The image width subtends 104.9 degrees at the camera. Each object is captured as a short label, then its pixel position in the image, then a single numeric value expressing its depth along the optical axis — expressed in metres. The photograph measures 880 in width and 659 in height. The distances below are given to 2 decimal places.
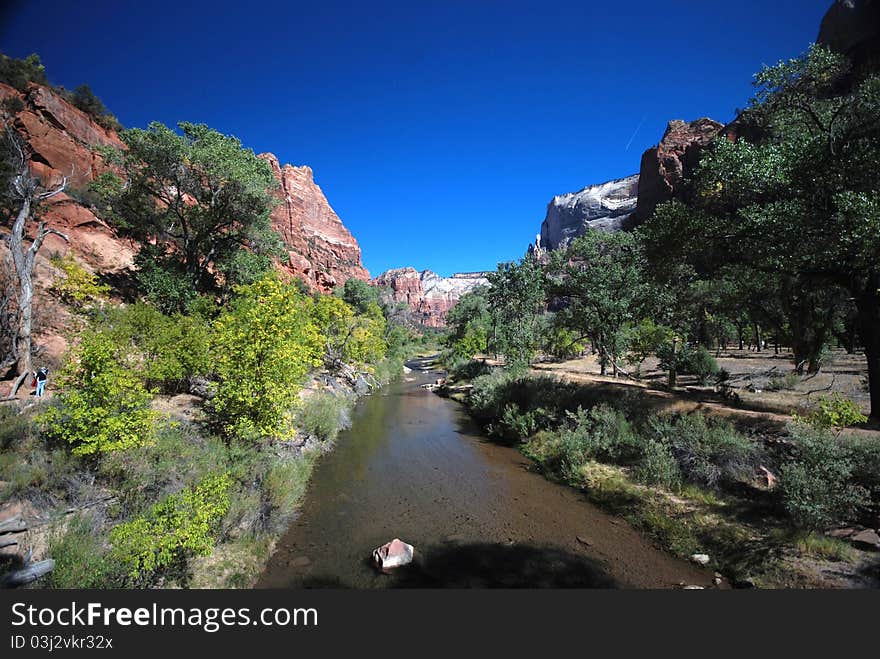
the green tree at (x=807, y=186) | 8.83
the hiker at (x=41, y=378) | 11.15
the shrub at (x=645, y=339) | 25.02
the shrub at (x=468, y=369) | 38.27
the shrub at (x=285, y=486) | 9.43
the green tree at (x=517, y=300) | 36.03
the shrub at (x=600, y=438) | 12.96
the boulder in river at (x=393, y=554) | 7.73
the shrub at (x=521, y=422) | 17.67
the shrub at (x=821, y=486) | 7.10
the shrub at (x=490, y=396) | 22.75
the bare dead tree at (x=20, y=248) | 11.90
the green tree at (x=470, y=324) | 54.14
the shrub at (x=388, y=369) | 42.13
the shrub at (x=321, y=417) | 15.88
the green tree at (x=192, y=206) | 19.58
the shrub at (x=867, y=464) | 7.34
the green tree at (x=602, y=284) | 22.11
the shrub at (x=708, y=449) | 9.75
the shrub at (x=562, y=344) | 44.69
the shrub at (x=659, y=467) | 10.58
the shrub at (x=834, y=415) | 7.45
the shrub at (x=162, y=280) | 20.02
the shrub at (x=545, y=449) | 14.44
